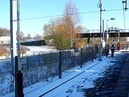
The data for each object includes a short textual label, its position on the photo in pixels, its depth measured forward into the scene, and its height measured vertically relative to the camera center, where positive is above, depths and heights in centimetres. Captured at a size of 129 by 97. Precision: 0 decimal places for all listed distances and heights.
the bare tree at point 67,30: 2175 +270
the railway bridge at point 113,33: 3957 +392
